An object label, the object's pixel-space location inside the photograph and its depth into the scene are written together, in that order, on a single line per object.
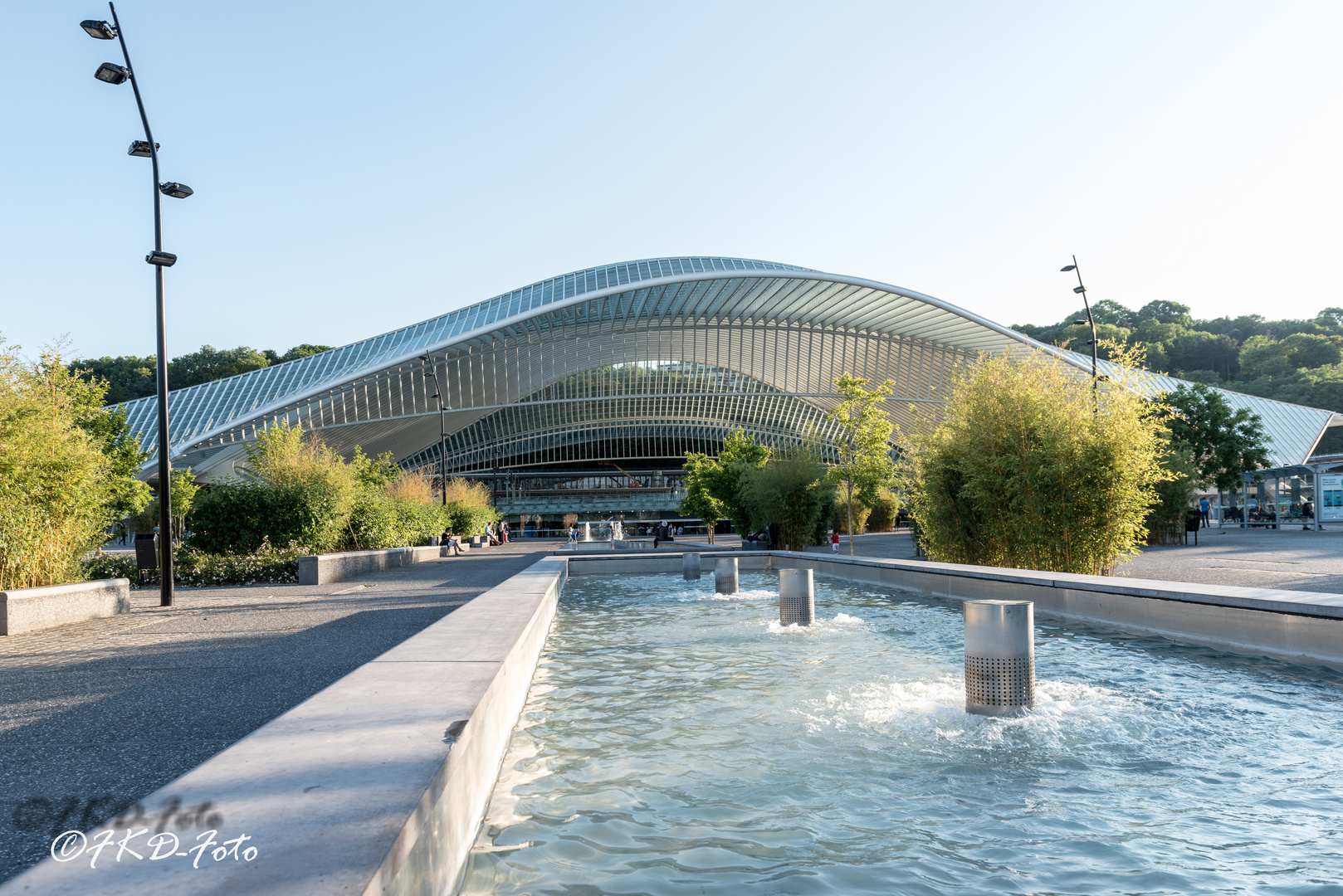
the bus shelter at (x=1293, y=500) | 33.97
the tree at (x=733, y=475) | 35.59
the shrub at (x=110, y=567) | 16.86
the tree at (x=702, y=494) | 39.41
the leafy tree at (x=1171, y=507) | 29.03
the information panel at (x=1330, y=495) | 33.91
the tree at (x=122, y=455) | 23.67
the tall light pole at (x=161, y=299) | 13.86
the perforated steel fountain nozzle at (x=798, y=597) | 11.72
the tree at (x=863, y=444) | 29.92
